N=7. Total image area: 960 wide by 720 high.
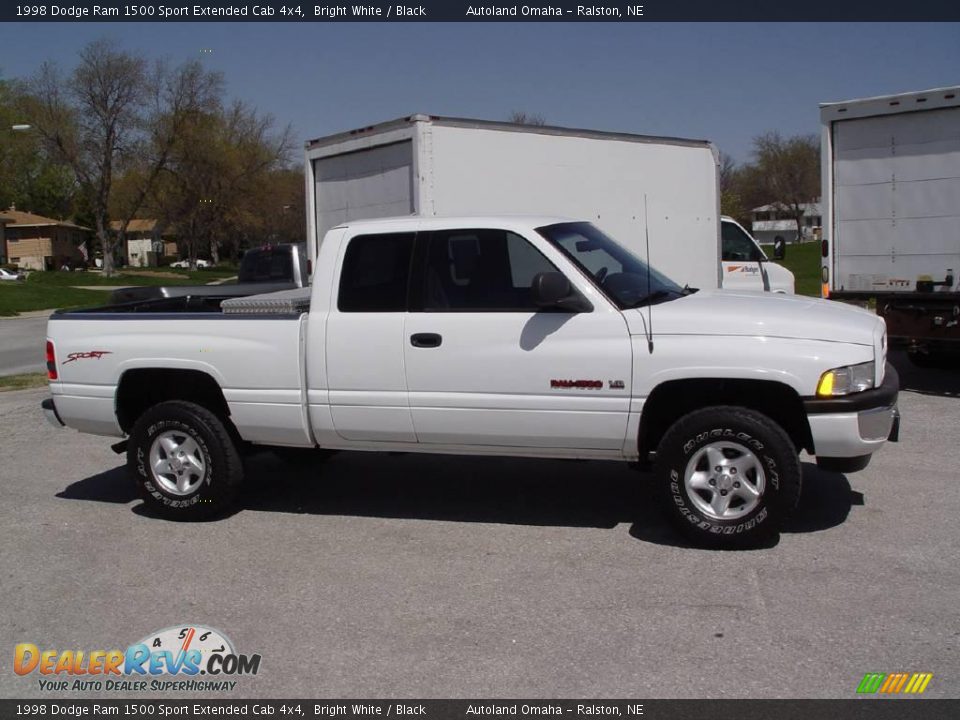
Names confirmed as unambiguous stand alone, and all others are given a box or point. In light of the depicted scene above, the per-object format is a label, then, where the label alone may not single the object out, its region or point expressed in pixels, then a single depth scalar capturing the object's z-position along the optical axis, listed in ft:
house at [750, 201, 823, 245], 290.76
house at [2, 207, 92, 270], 279.49
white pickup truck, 18.42
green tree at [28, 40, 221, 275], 174.09
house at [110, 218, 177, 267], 333.85
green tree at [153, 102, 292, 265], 193.57
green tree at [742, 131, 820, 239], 253.44
